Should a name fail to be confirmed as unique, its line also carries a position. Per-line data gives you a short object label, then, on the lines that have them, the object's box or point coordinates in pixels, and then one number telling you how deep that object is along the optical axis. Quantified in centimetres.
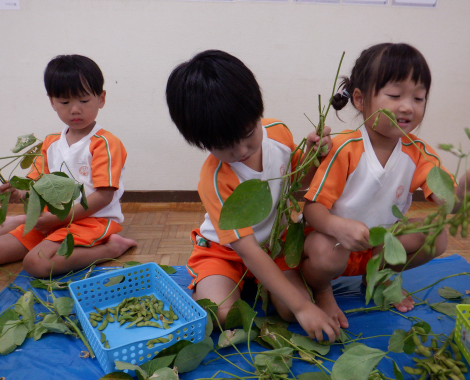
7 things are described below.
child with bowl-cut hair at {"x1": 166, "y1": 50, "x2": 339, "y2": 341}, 79
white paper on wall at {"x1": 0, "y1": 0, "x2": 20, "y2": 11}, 189
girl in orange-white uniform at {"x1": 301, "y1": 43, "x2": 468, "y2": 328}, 89
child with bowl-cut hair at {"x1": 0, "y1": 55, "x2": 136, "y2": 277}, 133
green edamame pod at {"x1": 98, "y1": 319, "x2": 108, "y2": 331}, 97
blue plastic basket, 79
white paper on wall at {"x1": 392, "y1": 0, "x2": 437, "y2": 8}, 195
